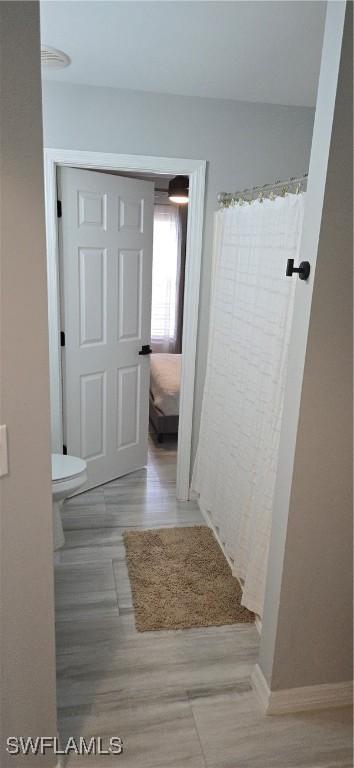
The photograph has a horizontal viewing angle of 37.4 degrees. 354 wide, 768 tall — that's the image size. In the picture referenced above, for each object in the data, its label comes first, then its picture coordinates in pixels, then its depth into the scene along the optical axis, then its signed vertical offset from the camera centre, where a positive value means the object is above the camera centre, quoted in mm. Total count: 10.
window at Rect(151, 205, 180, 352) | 6188 -518
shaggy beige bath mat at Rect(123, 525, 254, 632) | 2420 -1697
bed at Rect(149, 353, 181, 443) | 4332 -1329
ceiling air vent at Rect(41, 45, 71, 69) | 2379 +772
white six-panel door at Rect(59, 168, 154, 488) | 3205 -521
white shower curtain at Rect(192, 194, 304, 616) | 2188 -651
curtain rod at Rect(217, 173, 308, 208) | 2099 +218
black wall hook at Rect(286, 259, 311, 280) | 1624 -89
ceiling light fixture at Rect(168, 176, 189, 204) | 4375 +368
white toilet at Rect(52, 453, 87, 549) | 2709 -1278
